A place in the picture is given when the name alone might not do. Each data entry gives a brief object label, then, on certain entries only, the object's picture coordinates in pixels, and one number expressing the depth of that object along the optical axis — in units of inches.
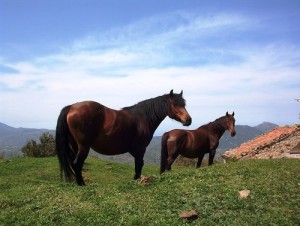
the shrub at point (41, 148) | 1299.7
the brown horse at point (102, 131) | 375.6
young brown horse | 520.7
